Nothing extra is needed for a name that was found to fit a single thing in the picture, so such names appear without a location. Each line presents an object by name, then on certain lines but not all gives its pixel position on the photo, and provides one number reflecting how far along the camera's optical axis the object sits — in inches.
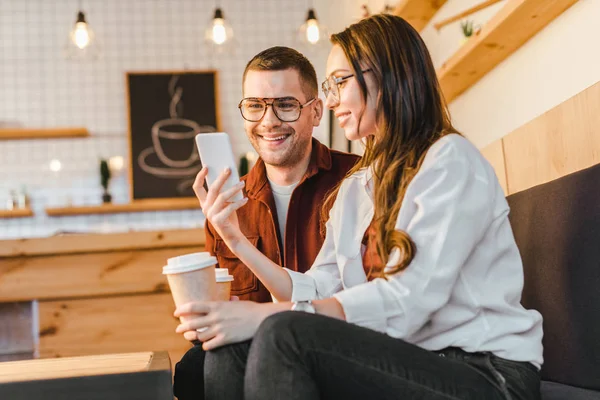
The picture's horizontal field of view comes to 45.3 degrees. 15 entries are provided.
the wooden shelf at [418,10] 119.1
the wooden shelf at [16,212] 183.3
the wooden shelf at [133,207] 186.1
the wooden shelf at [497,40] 82.3
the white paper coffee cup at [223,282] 55.2
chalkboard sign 190.9
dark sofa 54.9
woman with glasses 42.1
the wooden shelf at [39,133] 186.4
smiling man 80.0
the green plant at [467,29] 102.0
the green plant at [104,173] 186.9
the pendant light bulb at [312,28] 164.7
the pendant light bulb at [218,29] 166.6
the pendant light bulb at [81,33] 164.4
